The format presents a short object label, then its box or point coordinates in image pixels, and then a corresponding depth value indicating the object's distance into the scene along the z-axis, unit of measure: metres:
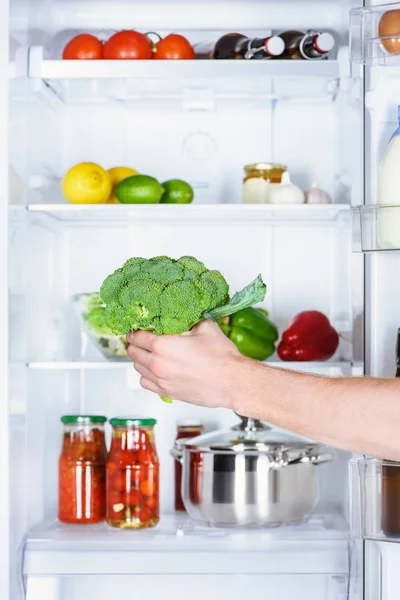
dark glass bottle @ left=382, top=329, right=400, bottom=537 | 1.58
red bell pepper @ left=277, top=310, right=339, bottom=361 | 2.15
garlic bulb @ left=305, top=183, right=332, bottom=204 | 2.17
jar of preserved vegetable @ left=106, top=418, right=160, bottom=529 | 2.09
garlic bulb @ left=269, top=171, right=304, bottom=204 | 2.13
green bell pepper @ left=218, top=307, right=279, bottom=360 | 2.11
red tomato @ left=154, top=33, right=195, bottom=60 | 2.14
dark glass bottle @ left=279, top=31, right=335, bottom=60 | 2.10
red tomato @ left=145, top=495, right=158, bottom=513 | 2.11
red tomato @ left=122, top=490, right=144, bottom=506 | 2.09
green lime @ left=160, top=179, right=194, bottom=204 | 2.18
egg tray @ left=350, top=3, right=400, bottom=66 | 1.52
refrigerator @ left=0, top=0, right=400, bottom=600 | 1.97
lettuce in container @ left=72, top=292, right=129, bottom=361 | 2.14
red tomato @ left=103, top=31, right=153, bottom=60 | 2.12
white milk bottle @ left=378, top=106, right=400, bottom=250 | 1.53
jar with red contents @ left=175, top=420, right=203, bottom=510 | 2.29
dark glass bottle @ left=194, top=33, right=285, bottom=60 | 2.12
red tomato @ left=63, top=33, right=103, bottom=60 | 2.14
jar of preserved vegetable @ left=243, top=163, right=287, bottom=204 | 2.21
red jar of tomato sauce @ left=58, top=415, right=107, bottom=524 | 2.14
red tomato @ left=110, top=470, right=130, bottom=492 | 2.09
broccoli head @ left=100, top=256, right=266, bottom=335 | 1.25
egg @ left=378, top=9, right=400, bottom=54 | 1.51
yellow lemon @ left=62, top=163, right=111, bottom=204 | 2.13
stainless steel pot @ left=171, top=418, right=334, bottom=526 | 1.96
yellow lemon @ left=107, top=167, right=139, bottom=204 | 2.24
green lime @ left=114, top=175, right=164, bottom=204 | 2.11
